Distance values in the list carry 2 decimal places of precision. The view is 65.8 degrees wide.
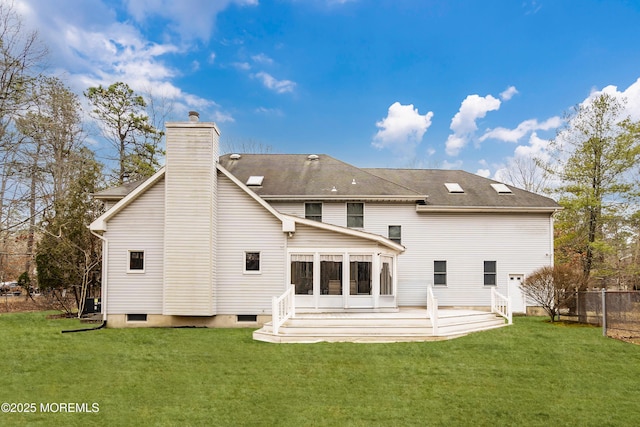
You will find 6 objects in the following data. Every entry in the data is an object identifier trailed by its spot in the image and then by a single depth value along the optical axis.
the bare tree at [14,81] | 22.05
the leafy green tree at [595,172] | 25.28
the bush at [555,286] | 16.58
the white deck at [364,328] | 13.16
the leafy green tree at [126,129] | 32.41
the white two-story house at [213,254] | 16.34
